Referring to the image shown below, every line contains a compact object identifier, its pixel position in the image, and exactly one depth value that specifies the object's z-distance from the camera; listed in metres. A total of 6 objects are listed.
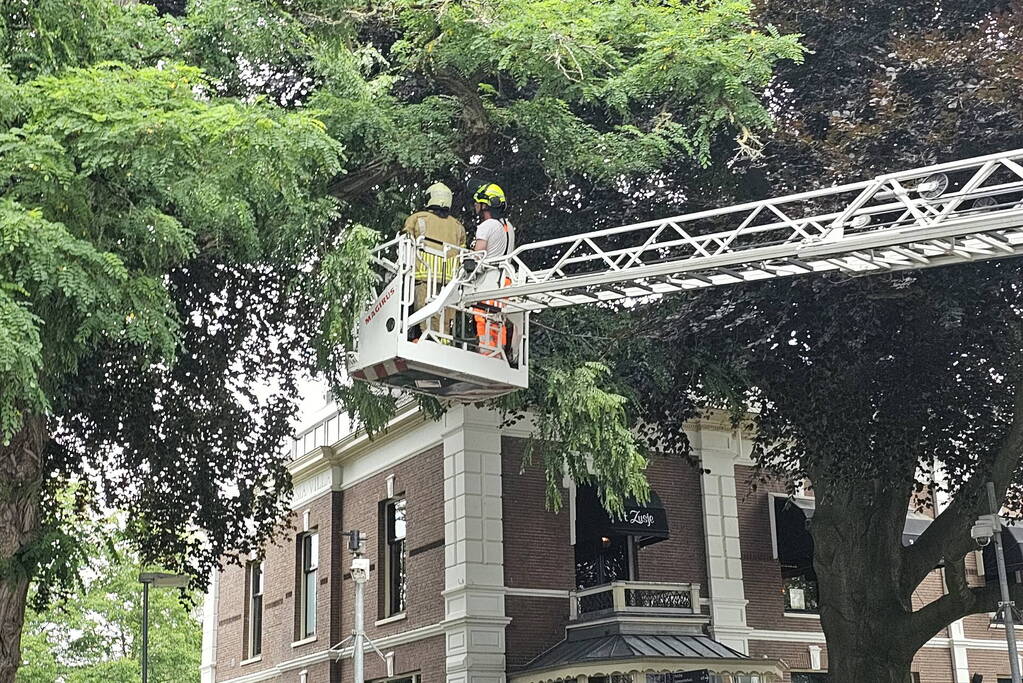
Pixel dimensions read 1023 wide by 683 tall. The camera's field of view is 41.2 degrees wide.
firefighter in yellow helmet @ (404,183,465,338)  14.41
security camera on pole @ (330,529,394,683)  19.44
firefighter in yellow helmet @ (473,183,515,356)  14.62
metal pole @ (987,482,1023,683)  20.54
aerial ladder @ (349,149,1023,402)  12.34
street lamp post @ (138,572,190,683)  22.20
